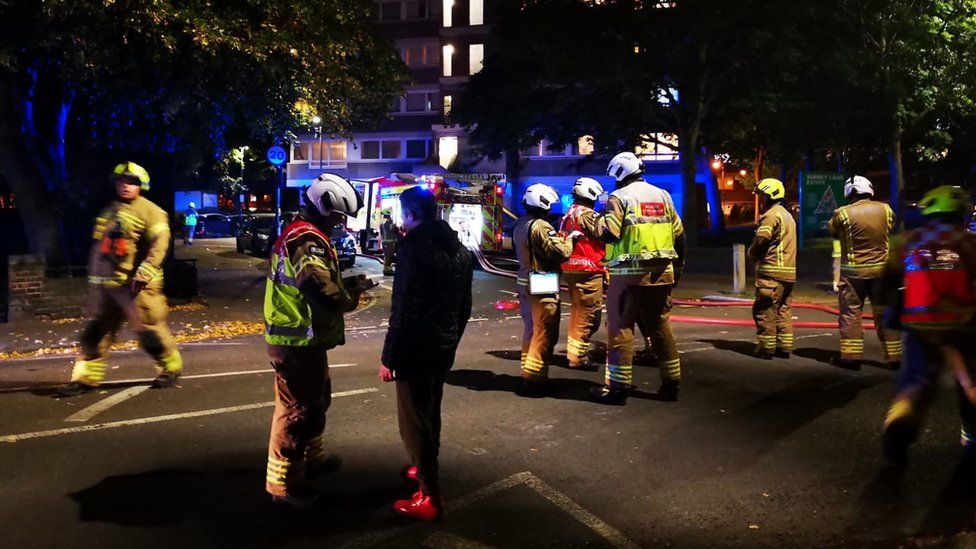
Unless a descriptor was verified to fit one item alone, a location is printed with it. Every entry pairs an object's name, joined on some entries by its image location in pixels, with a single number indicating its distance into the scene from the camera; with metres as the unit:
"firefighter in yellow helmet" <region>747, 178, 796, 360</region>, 8.91
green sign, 19.97
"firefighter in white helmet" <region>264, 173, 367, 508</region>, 4.53
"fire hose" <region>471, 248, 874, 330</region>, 11.39
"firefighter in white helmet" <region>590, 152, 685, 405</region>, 6.71
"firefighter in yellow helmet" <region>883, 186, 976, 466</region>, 4.75
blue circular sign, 18.66
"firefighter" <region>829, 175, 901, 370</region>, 8.34
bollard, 16.02
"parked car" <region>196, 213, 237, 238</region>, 38.28
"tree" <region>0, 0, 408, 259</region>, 11.03
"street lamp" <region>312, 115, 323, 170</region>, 15.74
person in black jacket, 4.45
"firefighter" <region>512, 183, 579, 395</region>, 7.33
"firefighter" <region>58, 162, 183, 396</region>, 7.24
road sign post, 18.67
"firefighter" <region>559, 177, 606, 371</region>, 8.38
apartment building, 48.56
